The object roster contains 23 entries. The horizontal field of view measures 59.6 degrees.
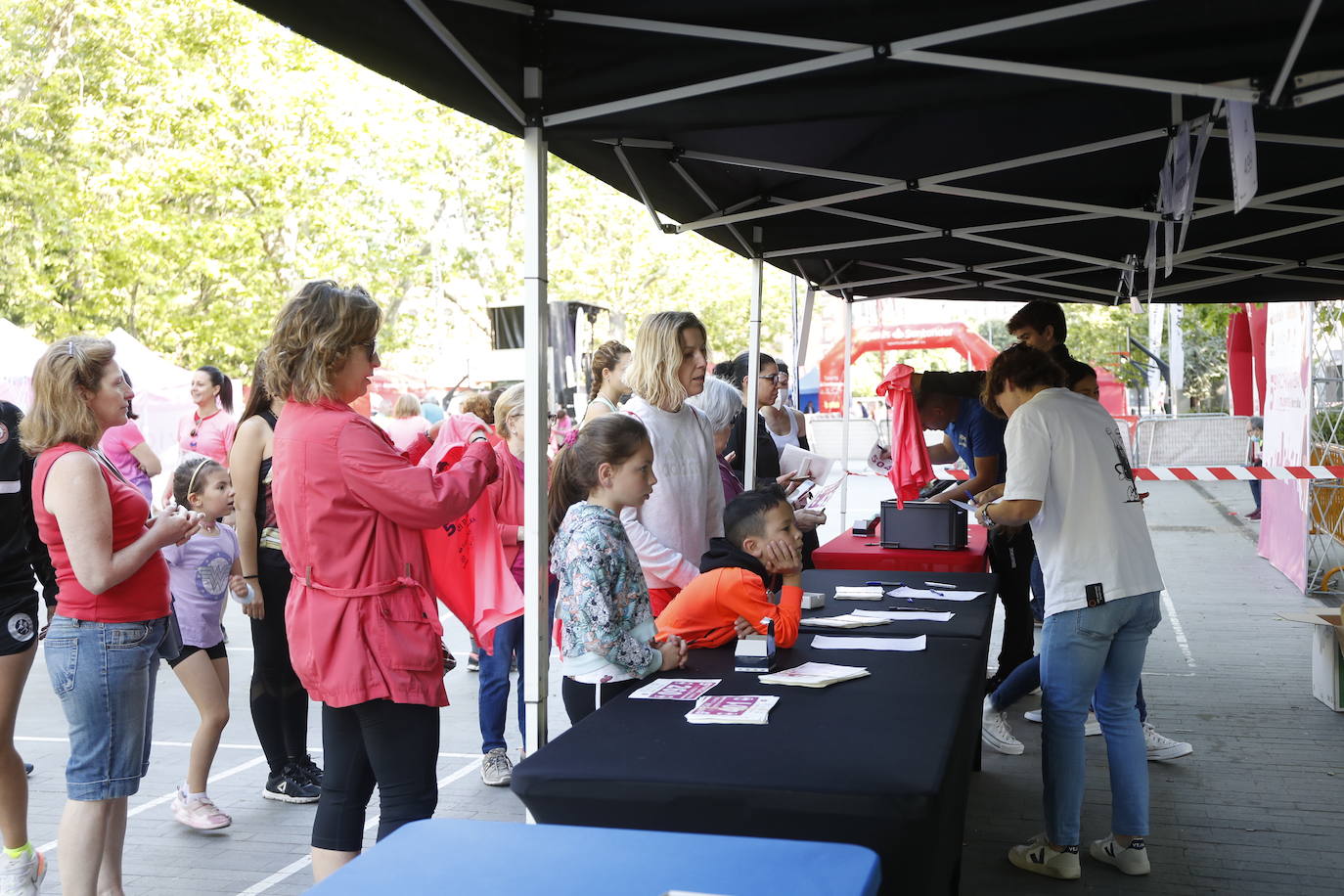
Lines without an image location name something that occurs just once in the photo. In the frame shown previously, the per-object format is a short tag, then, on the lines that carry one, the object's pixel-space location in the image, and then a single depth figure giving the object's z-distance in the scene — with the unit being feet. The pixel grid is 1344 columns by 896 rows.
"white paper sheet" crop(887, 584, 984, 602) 13.33
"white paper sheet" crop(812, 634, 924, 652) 10.44
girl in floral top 9.34
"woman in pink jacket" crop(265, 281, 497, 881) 8.53
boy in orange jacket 10.67
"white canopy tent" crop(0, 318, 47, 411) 33.83
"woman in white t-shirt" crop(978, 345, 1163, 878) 11.57
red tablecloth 16.78
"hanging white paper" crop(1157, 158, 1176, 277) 14.38
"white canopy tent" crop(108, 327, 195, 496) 43.04
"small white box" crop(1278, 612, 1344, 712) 18.94
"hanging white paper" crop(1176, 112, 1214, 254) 12.31
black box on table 17.19
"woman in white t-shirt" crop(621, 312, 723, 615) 12.65
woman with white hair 17.03
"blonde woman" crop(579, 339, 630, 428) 17.61
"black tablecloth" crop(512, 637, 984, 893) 6.52
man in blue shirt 18.49
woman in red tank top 9.92
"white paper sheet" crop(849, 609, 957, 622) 11.97
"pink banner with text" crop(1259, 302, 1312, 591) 31.22
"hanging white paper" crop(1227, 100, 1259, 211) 10.64
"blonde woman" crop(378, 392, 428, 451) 30.07
